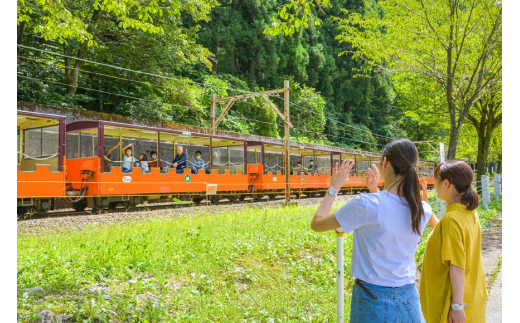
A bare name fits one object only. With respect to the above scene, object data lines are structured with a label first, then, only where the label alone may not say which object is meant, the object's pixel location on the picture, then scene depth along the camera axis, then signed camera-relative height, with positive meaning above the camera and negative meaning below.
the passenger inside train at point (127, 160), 12.95 +0.07
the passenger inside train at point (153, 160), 14.02 +0.07
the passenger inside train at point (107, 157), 12.47 +0.15
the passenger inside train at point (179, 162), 14.65 +0.01
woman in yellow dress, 2.46 -0.60
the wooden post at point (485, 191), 14.56 -1.02
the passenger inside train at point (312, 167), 24.17 -0.27
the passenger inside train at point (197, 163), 15.62 -0.03
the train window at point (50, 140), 11.23 +0.58
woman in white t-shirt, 2.28 -0.39
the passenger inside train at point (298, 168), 23.31 -0.31
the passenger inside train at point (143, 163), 13.51 -0.03
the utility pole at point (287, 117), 15.65 +1.69
